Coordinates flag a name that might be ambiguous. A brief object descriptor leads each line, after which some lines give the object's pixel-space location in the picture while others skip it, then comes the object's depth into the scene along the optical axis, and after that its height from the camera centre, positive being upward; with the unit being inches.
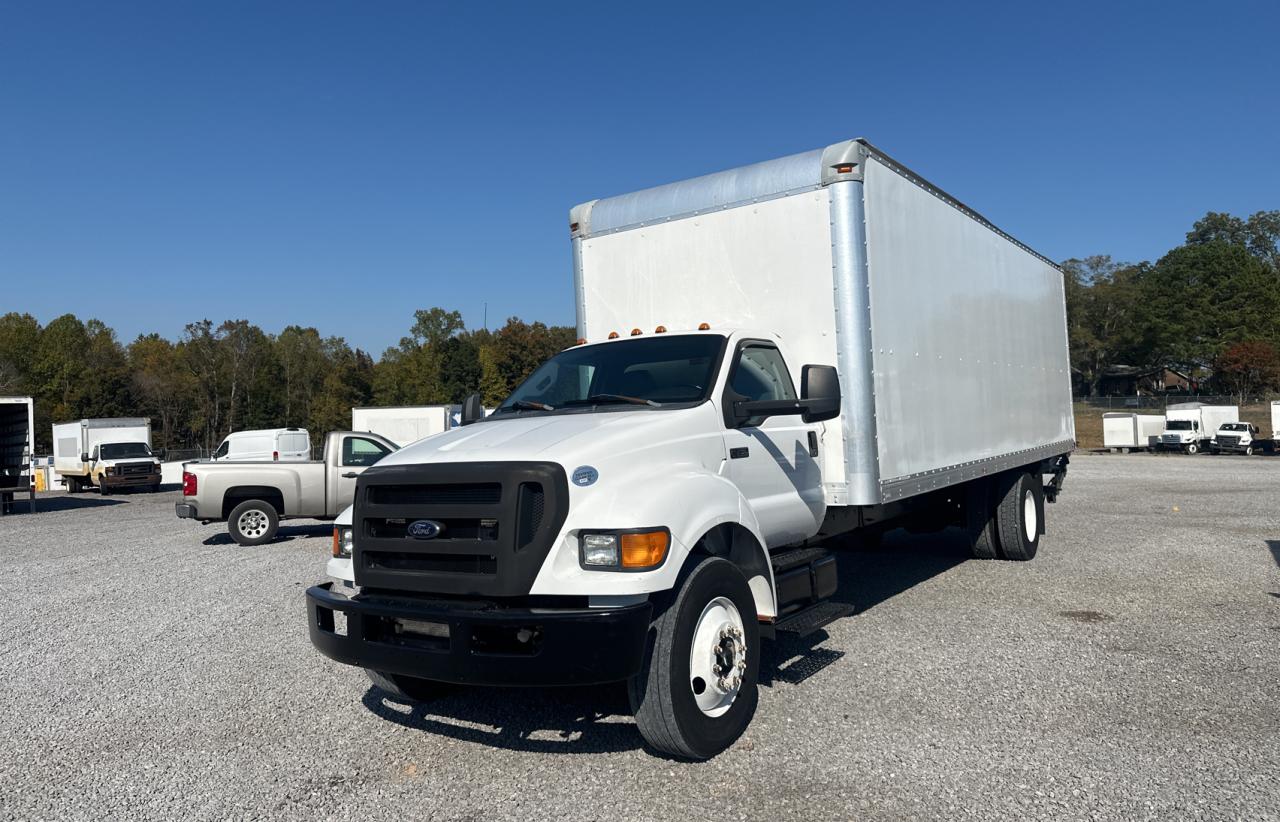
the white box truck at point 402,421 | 1214.4 +23.7
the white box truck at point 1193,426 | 1702.8 -56.2
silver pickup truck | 565.3 -29.3
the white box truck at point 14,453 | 911.0 +5.4
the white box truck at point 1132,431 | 1777.8 -63.4
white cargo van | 964.0 +0.1
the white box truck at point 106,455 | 1236.5 -2.7
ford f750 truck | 154.5 -6.9
